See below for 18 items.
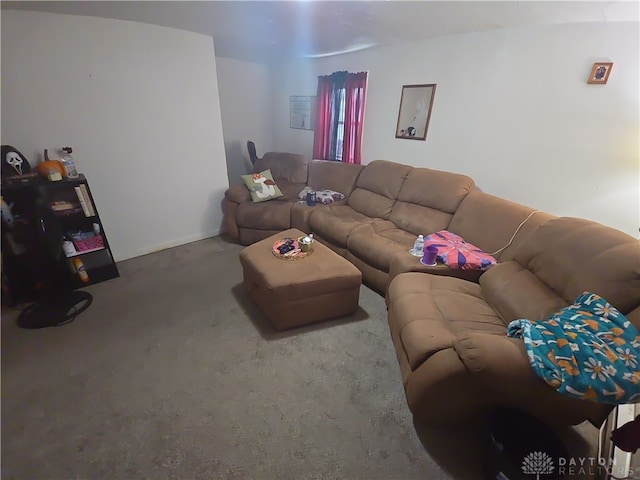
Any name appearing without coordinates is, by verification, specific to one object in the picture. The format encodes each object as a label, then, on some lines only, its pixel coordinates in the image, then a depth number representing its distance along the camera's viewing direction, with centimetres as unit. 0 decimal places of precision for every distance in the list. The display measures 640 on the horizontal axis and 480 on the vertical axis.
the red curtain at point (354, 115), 355
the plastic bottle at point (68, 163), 240
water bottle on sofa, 223
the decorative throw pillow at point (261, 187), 339
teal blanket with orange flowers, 99
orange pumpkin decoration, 229
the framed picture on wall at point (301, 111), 438
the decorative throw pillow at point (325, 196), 334
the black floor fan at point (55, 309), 208
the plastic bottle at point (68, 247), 240
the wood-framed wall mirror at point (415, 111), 297
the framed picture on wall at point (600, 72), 200
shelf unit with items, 223
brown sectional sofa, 121
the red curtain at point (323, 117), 393
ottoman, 196
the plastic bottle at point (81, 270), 247
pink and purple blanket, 203
